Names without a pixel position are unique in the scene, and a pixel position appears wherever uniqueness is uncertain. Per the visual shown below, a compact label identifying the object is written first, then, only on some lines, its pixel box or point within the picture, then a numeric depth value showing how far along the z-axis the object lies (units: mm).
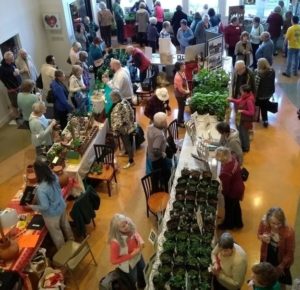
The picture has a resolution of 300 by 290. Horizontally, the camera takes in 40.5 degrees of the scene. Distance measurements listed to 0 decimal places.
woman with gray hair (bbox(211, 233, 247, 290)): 3783
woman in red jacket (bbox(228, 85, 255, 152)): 6691
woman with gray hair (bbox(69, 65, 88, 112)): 7949
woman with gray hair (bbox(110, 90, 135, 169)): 6650
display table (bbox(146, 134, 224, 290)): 4029
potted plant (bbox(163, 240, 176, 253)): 4062
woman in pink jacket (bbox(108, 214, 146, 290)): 4148
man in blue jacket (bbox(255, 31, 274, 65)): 9305
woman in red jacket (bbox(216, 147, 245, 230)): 4832
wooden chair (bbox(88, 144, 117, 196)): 6406
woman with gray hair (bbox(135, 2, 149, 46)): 12102
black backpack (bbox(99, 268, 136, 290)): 4402
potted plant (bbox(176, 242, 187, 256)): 4027
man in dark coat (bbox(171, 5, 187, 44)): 12028
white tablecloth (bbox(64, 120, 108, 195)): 6023
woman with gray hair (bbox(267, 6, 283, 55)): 11047
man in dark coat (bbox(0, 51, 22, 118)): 8212
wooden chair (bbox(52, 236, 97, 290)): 4871
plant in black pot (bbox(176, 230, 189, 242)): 4184
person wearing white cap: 7061
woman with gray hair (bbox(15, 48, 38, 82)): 8617
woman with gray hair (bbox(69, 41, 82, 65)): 9206
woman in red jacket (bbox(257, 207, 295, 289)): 3975
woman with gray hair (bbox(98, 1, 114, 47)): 12211
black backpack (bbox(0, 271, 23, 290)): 4152
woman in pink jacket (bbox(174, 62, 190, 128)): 7723
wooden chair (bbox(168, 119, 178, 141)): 6680
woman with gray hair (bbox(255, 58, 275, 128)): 7449
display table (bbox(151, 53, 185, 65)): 9750
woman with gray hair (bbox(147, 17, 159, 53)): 11673
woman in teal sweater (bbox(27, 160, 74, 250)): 4738
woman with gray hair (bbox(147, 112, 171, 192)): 5793
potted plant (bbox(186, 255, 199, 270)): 3881
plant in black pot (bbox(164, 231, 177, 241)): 4218
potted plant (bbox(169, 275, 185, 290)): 3666
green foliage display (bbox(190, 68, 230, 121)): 6277
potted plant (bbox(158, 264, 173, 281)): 3809
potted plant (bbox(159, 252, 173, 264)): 3949
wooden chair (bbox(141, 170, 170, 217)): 5590
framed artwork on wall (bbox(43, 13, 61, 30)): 10305
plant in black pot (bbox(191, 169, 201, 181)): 4999
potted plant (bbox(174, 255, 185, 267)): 3904
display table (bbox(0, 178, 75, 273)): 4551
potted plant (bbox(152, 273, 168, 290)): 3736
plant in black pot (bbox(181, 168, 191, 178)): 5051
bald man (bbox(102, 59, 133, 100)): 7703
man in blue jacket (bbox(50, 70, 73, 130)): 7363
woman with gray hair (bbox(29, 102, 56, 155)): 6352
